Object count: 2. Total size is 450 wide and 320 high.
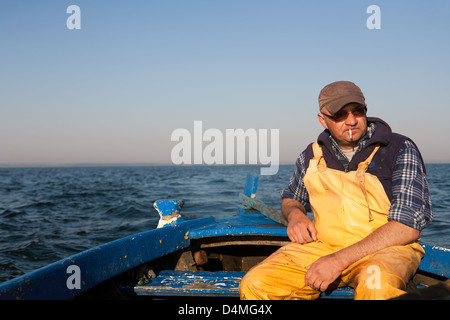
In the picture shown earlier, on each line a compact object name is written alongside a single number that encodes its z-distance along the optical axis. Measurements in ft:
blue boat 7.90
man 7.46
